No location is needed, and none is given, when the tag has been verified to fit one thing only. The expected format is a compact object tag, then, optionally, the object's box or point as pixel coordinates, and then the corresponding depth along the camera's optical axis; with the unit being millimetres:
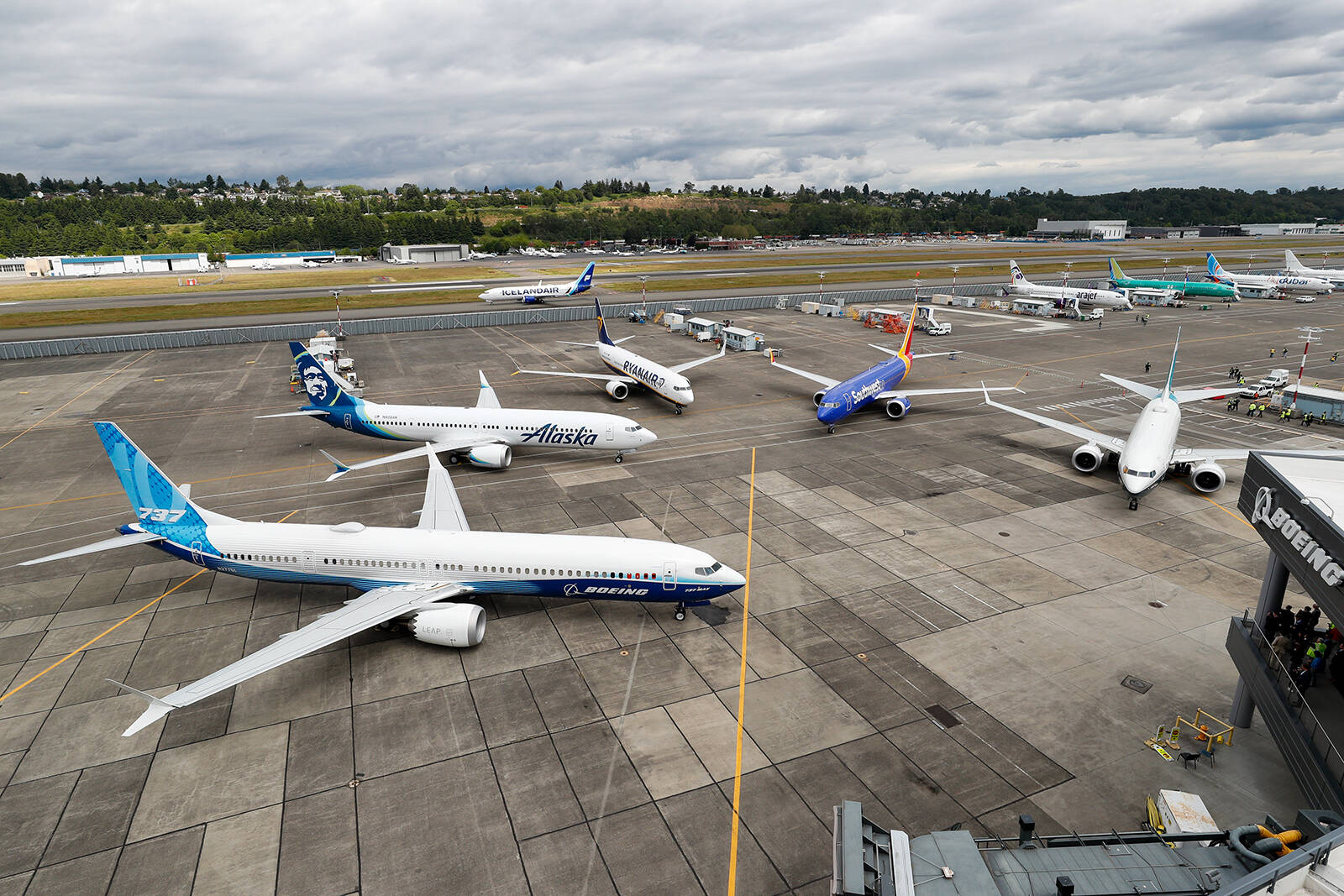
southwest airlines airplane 52594
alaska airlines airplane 45656
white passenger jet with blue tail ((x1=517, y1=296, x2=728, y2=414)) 56875
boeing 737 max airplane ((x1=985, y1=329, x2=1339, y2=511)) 39344
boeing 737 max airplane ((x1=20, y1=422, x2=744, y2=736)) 27609
